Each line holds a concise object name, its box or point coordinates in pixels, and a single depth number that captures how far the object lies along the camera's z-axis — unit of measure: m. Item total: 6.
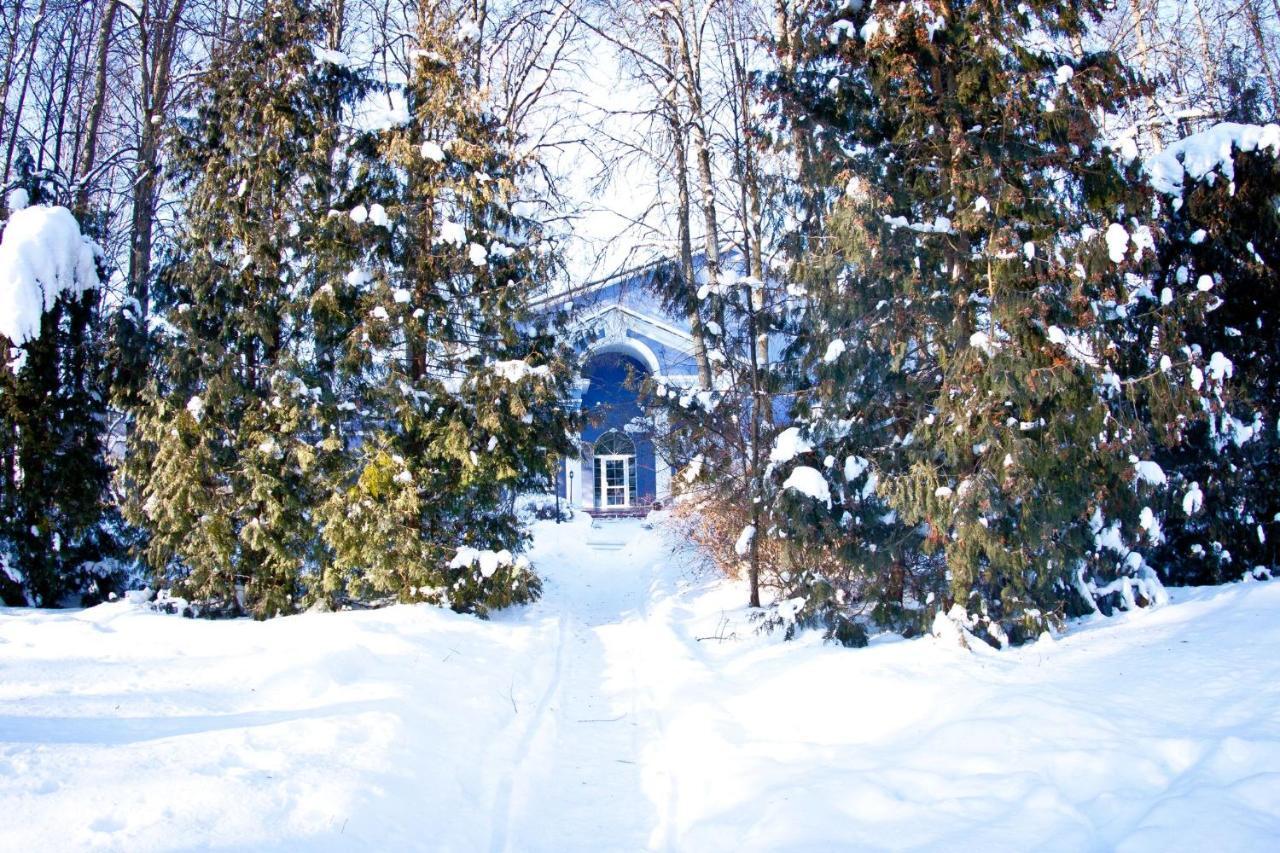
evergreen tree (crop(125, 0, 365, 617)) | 8.68
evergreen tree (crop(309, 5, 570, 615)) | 8.66
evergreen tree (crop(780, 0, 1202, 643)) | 6.10
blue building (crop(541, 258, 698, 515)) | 20.66
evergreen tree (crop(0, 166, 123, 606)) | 8.70
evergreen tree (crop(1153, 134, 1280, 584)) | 8.28
